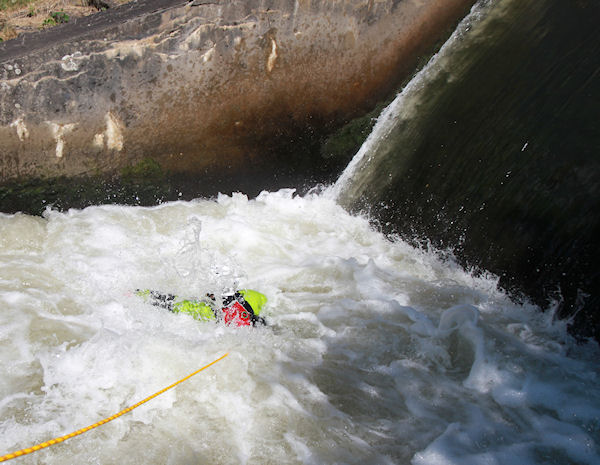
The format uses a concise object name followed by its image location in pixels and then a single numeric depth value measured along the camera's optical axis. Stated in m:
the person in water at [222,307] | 4.22
